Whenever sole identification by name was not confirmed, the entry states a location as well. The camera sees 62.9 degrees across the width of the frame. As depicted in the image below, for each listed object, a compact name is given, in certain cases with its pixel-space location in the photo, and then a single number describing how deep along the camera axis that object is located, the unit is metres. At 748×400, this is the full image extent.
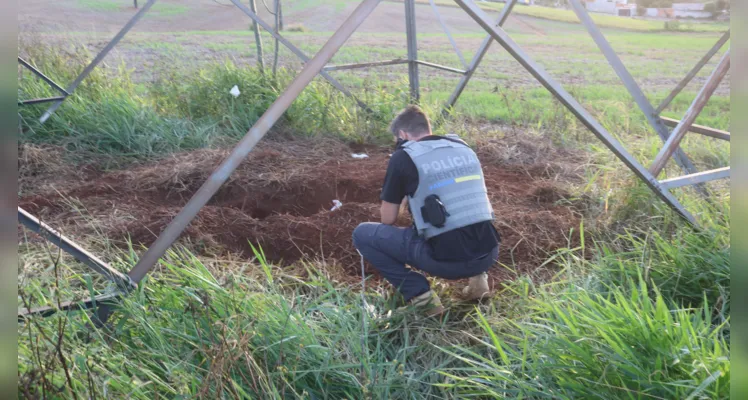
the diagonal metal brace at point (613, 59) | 4.18
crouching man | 3.13
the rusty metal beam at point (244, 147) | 2.94
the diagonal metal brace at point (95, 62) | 6.50
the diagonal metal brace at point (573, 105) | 3.27
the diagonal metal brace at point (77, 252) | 2.70
